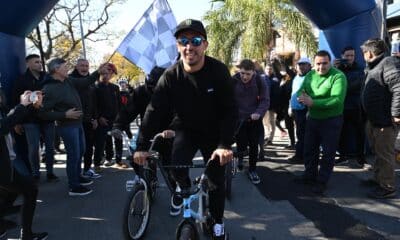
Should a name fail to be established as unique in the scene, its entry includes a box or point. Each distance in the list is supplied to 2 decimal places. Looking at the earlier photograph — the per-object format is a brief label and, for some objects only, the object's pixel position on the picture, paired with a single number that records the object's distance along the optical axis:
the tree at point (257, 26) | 18.61
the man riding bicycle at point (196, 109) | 3.30
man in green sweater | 5.30
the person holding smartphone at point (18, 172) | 3.44
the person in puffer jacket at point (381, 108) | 5.01
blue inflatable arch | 5.57
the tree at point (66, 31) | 26.86
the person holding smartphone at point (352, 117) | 6.70
